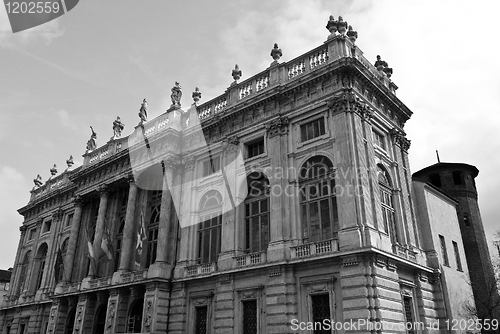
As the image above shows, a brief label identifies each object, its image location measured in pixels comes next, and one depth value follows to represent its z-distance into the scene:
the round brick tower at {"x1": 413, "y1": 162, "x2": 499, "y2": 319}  29.53
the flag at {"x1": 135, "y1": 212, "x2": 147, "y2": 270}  26.28
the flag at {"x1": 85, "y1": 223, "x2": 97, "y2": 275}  29.17
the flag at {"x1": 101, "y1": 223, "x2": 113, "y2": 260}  28.83
